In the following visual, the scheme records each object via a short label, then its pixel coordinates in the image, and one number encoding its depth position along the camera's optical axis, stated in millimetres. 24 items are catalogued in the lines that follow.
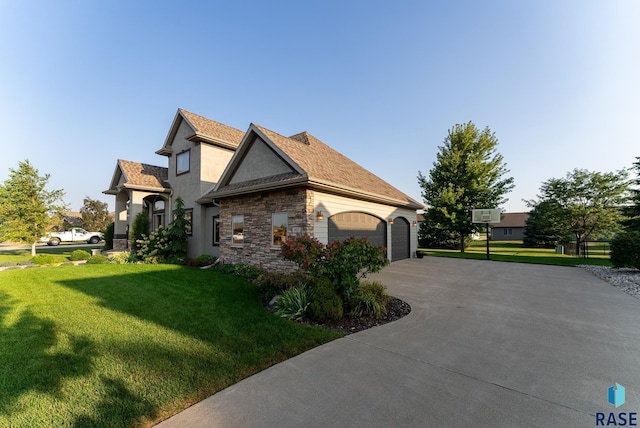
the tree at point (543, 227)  22683
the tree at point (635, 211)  14292
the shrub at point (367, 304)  5672
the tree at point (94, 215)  38469
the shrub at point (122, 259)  13324
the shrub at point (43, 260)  13141
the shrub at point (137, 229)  15105
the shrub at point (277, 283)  7059
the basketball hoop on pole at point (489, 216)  17875
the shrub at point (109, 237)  20516
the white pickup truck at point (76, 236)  29781
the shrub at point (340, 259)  5910
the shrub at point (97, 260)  13221
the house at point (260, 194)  9938
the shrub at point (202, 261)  12602
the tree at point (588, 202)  19438
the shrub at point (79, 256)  14367
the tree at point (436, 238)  25812
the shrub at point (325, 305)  5344
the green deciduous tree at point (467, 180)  21359
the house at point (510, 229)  43622
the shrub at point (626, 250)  10125
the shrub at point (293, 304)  5586
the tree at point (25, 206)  16625
